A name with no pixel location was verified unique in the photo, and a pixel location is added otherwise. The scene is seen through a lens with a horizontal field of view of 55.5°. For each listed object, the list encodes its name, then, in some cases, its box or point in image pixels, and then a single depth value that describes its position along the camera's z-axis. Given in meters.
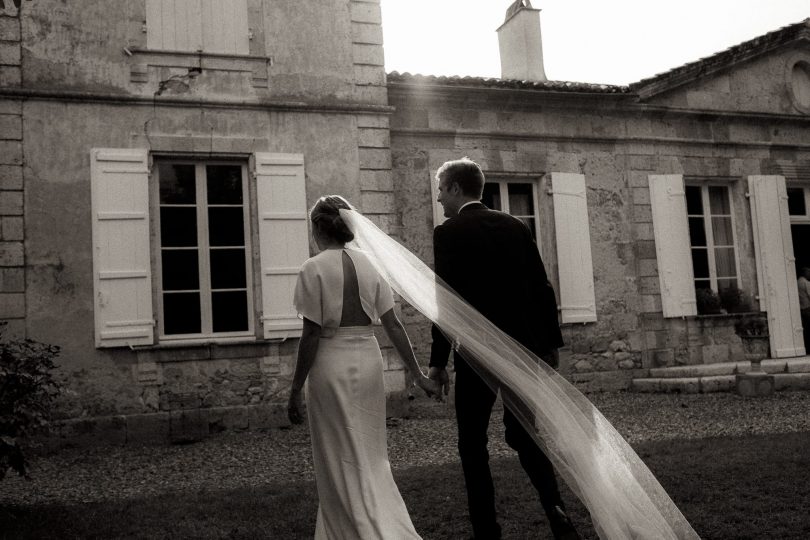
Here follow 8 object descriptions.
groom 3.39
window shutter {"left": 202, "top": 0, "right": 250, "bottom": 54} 8.73
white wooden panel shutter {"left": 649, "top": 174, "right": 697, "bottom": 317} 10.65
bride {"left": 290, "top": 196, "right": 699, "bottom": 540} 3.11
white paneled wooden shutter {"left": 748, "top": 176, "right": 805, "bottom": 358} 11.06
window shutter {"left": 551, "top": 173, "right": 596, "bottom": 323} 10.20
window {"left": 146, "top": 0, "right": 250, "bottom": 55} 8.55
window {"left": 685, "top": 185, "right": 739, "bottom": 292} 11.19
